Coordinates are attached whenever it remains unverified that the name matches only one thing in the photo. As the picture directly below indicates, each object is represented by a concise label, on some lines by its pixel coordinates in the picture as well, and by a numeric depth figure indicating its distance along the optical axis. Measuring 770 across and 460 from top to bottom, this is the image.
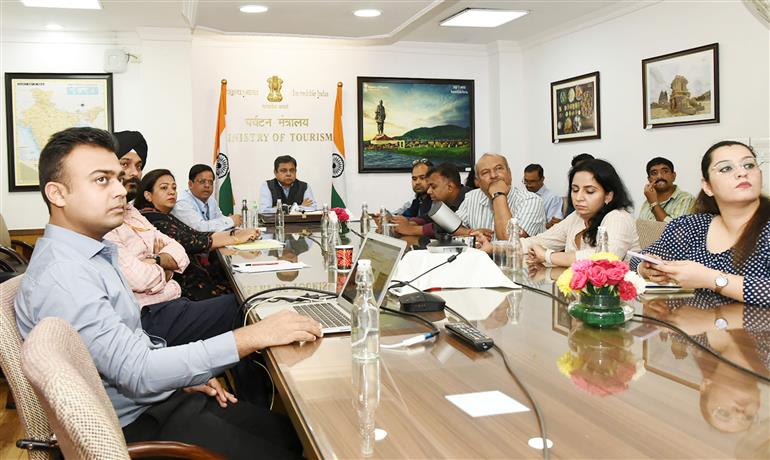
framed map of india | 6.84
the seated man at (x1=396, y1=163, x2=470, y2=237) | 5.26
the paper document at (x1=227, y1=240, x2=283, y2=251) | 3.76
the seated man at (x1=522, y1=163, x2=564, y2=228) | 7.28
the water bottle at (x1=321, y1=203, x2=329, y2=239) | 3.90
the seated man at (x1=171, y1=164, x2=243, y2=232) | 5.23
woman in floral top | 3.84
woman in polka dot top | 2.07
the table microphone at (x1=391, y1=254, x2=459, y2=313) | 1.94
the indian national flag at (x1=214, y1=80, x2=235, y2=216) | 7.43
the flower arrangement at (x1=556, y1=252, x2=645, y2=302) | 1.69
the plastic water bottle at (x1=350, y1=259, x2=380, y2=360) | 1.45
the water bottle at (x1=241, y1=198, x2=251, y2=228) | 5.30
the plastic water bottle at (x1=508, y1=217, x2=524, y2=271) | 2.83
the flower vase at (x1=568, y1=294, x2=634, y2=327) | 1.72
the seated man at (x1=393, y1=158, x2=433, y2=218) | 6.13
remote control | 1.51
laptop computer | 1.79
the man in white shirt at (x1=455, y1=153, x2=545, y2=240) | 4.12
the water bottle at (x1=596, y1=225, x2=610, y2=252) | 2.42
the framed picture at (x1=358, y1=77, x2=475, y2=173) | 8.02
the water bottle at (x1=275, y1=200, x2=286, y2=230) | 4.95
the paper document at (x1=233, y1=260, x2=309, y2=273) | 2.89
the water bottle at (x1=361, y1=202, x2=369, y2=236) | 4.75
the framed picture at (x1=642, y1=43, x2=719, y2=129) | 5.53
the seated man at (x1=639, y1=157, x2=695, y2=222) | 5.77
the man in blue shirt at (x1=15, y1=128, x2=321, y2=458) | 1.51
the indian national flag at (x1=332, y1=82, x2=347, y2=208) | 7.84
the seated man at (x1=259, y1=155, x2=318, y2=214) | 7.16
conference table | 1.00
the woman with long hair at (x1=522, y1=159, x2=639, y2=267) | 2.91
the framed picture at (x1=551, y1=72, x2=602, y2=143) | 6.96
